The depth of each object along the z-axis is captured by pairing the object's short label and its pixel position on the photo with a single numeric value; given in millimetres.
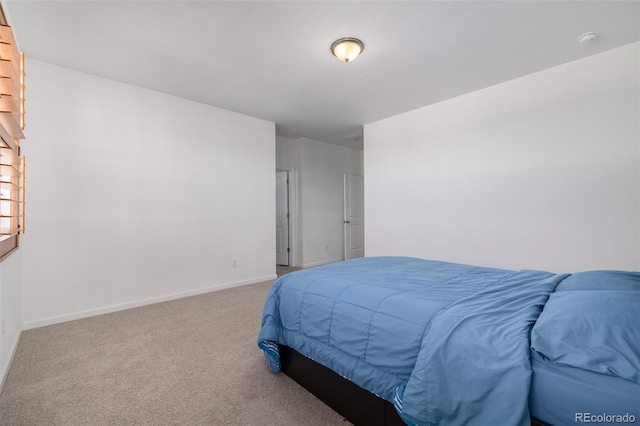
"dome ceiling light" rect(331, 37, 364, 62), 2529
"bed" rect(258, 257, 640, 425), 932
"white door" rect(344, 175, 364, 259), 6480
